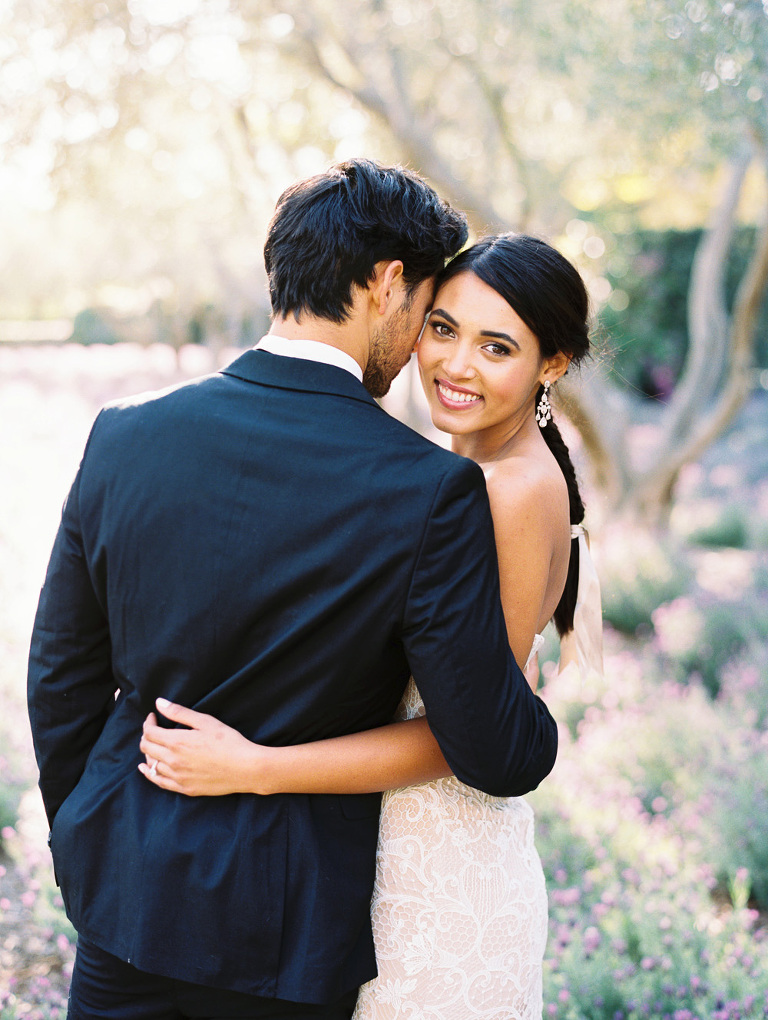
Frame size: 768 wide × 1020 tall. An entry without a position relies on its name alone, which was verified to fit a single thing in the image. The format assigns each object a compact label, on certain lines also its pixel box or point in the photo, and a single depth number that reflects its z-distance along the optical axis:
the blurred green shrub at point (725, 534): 9.87
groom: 1.49
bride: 1.62
